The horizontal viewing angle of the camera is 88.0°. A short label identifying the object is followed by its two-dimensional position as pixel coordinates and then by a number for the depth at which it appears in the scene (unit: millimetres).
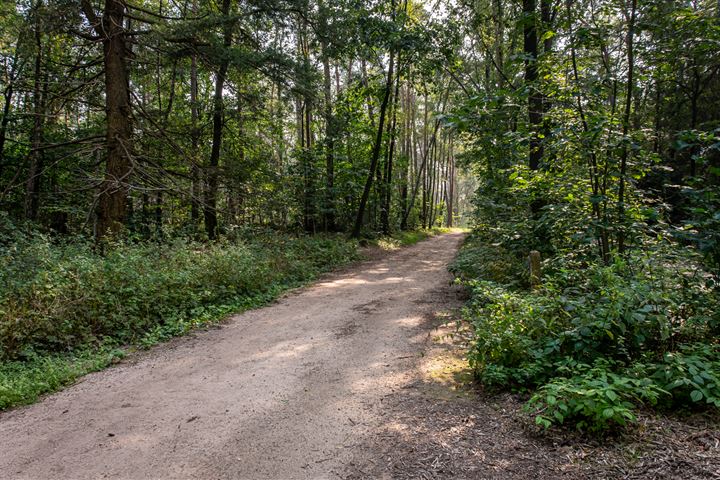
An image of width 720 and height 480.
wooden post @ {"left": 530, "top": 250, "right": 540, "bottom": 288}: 5695
